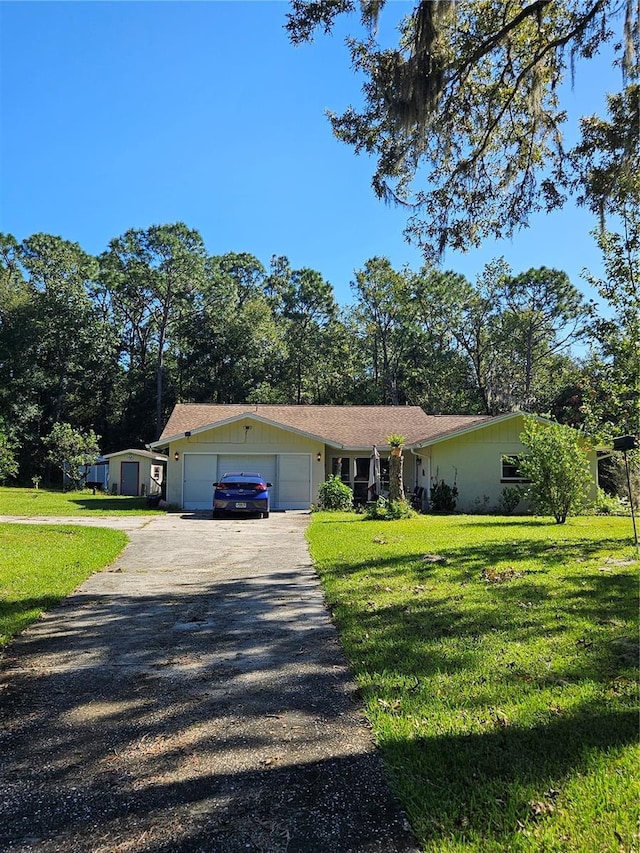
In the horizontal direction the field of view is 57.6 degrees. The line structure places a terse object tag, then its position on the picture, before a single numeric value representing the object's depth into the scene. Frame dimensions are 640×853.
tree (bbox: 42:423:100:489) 30.20
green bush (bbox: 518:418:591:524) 13.72
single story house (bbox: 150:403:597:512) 20.22
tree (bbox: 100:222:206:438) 43.91
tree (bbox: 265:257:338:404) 44.72
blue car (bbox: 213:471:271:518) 17.44
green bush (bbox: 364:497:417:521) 16.11
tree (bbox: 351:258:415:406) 43.16
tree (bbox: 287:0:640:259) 7.45
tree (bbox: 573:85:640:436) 8.08
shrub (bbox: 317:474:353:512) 19.94
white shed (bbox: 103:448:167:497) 31.61
